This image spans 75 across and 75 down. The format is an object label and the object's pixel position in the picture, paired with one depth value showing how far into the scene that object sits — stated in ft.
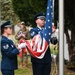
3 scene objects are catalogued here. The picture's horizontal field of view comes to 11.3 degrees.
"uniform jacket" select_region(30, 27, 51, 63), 23.81
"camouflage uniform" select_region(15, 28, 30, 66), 37.44
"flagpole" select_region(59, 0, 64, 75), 21.81
